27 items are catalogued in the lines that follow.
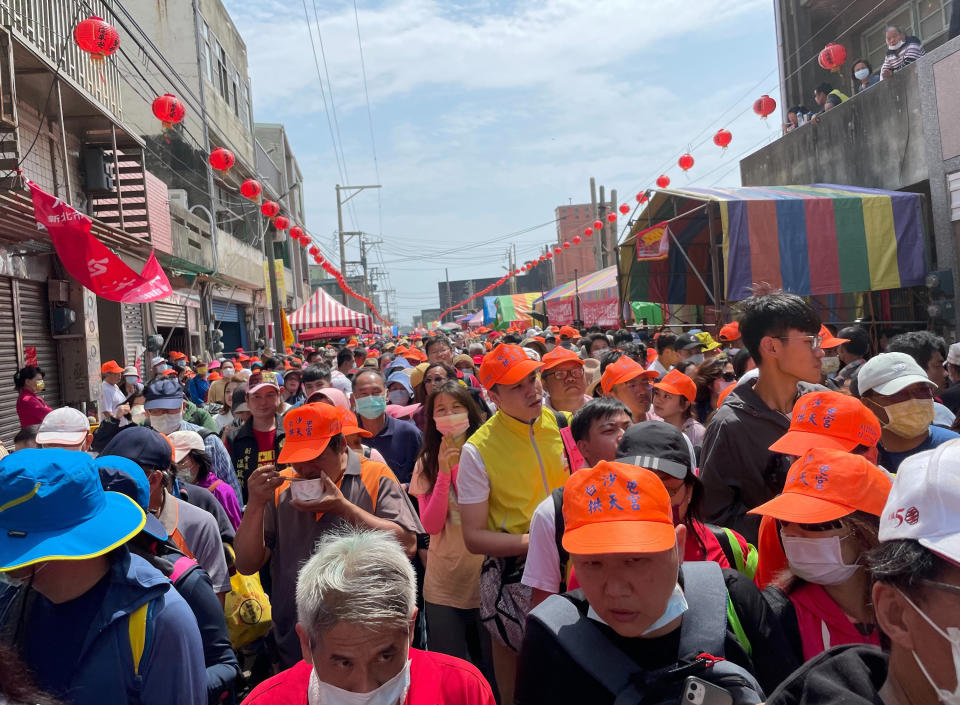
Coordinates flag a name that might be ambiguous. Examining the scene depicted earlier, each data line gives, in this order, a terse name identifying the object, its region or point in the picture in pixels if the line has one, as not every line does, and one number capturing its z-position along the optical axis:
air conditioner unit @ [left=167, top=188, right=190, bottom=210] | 23.28
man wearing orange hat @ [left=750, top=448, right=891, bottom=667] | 2.29
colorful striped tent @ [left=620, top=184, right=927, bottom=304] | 11.39
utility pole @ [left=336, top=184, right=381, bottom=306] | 57.49
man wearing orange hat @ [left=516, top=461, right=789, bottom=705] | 2.00
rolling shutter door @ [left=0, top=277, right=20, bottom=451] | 11.27
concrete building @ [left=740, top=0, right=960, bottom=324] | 12.49
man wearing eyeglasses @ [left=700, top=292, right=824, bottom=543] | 3.37
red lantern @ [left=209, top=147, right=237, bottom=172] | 14.73
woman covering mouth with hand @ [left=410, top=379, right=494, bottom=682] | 3.97
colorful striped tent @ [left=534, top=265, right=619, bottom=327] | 20.64
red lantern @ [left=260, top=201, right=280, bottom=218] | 18.11
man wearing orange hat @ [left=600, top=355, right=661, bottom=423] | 5.71
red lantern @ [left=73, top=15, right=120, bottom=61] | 9.33
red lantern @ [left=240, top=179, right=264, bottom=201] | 17.33
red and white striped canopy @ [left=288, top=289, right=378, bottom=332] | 28.14
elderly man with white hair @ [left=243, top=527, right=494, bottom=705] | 1.97
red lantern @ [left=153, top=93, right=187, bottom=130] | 11.59
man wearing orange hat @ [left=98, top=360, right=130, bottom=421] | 10.89
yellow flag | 23.39
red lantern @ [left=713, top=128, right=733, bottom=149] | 17.58
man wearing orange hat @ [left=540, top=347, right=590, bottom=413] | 5.60
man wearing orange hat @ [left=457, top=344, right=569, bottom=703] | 3.45
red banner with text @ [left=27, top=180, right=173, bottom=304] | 9.21
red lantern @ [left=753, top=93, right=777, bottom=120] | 17.92
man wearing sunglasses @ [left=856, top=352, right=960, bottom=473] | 3.98
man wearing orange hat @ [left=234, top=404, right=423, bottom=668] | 3.42
